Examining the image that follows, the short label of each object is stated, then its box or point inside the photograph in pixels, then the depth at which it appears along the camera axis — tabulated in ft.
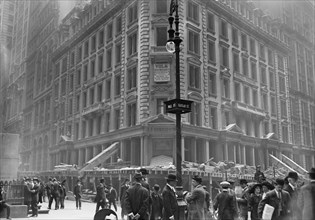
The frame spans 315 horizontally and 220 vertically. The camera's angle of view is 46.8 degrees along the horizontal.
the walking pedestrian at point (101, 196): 54.54
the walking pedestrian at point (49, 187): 70.44
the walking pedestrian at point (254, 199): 33.73
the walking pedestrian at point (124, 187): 57.21
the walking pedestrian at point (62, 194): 70.33
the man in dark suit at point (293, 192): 26.73
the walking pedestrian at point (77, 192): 70.08
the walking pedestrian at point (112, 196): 59.41
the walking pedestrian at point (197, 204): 27.91
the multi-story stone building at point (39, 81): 160.09
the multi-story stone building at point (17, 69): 205.77
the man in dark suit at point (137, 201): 25.23
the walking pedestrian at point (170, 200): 29.27
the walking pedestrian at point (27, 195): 54.44
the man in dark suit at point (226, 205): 27.66
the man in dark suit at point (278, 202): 24.80
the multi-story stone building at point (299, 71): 146.61
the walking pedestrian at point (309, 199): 22.39
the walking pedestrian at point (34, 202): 55.36
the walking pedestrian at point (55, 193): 68.54
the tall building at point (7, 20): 218.59
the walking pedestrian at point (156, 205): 34.27
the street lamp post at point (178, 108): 33.71
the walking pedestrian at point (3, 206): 46.09
